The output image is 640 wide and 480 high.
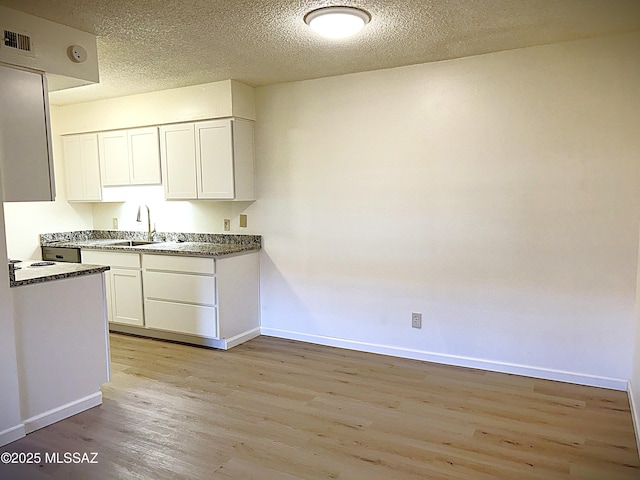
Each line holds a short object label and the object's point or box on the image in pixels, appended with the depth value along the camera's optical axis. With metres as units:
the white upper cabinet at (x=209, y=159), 4.15
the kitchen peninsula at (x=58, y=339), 2.62
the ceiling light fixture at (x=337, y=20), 2.54
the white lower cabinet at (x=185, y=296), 4.07
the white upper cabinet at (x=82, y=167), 5.01
